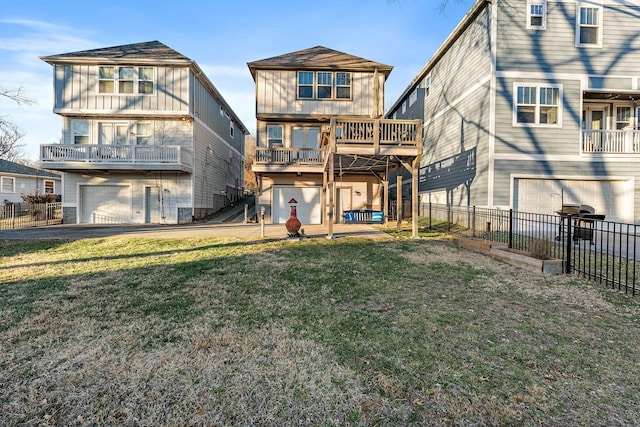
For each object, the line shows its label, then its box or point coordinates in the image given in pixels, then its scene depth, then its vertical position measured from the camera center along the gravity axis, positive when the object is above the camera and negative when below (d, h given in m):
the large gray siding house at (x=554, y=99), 11.91 +4.52
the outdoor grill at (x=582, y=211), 8.54 +0.02
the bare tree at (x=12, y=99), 9.55 +3.51
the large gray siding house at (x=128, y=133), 14.96 +4.07
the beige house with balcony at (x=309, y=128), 15.98 +4.63
